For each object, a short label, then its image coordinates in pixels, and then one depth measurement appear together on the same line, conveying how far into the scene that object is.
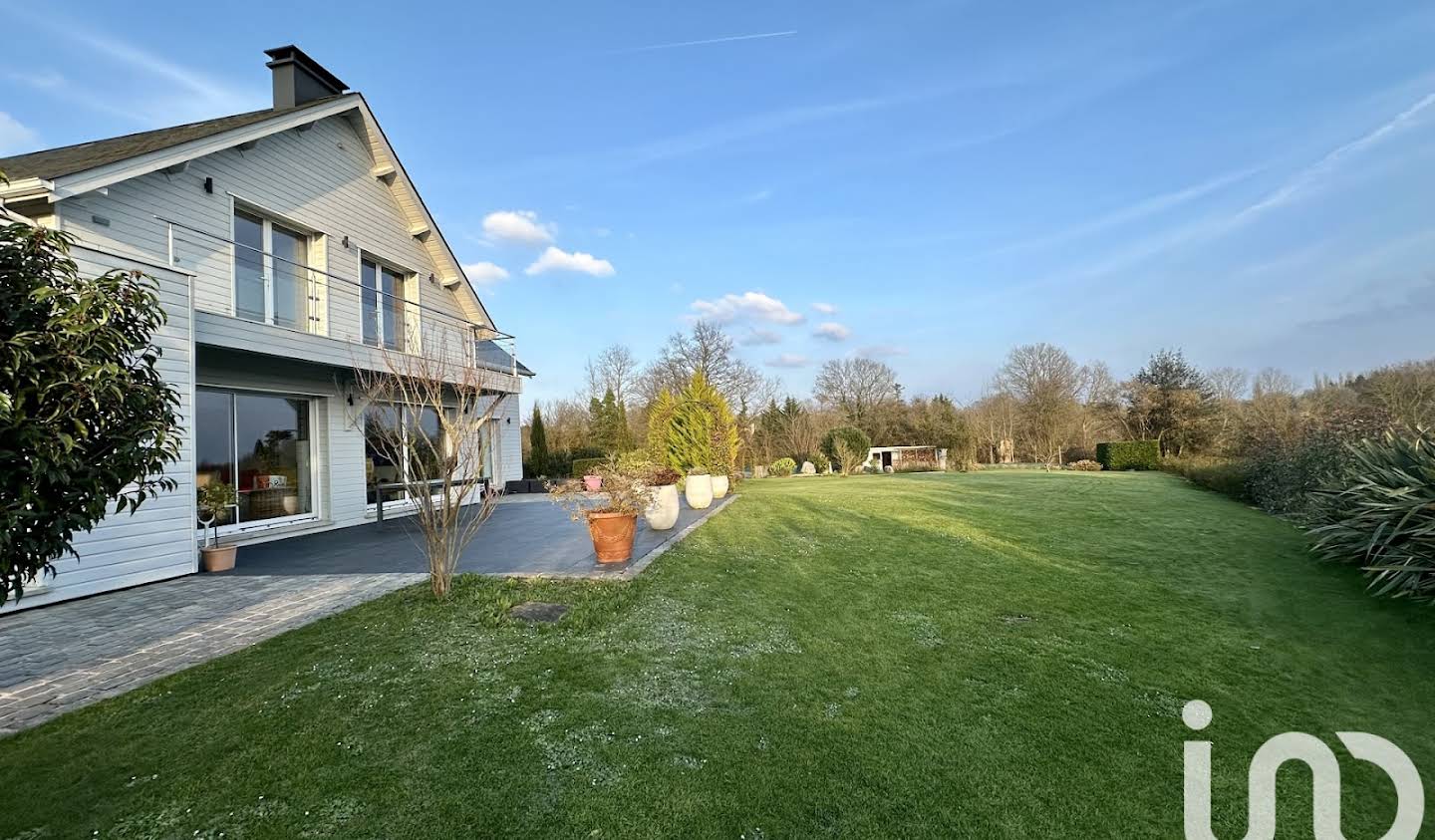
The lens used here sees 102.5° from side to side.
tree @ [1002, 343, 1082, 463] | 32.19
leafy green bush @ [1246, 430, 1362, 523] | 9.28
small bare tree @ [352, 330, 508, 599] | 5.54
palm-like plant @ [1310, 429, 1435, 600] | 5.66
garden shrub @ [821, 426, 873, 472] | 27.02
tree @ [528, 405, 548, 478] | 22.00
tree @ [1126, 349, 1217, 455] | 26.14
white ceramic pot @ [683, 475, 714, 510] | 12.22
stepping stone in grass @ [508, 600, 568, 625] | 5.03
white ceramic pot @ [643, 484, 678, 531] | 9.06
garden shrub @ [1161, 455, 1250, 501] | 13.90
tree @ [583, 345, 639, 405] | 35.97
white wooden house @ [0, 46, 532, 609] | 6.85
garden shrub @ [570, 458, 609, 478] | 21.70
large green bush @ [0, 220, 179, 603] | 2.21
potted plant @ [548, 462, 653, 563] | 6.80
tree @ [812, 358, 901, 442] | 39.56
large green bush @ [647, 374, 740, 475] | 15.20
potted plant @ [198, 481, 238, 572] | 7.27
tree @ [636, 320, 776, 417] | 36.41
